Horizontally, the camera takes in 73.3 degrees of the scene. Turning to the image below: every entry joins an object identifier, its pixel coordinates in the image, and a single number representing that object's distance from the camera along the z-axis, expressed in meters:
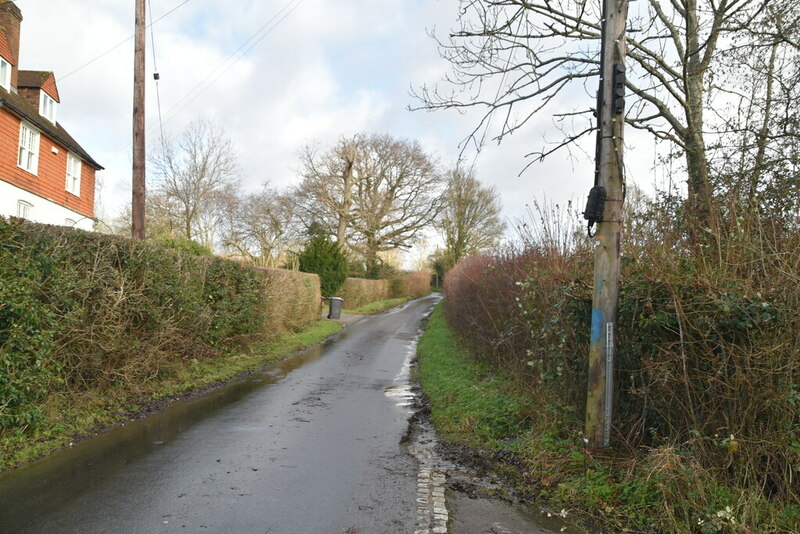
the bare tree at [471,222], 47.72
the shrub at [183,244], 18.91
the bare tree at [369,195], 39.97
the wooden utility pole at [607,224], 5.31
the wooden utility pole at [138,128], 11.88
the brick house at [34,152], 19.73
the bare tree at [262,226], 40.25
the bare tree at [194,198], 38.28
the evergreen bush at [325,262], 32.28
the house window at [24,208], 20.44
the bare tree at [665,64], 8.80
